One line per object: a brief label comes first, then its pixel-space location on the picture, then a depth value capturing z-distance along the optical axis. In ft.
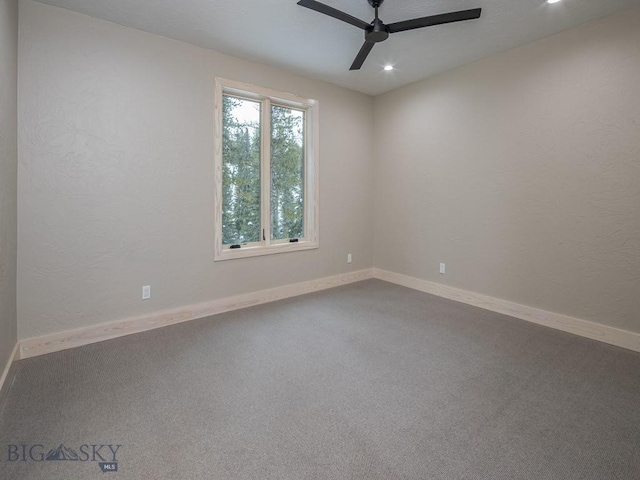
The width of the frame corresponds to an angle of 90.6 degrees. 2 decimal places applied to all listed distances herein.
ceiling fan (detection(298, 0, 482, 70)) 6.93
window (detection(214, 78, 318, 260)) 11.38
